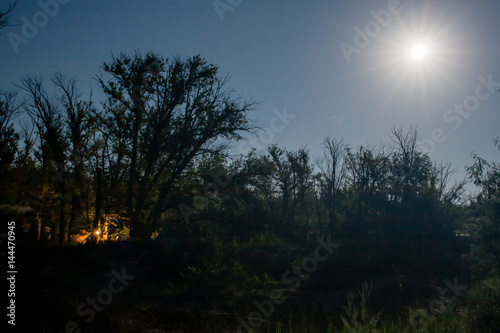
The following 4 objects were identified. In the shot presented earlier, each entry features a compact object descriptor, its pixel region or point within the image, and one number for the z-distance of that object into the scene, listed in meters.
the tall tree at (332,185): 43.91
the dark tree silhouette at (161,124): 21.17
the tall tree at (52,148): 19.00
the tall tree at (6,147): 16.43
